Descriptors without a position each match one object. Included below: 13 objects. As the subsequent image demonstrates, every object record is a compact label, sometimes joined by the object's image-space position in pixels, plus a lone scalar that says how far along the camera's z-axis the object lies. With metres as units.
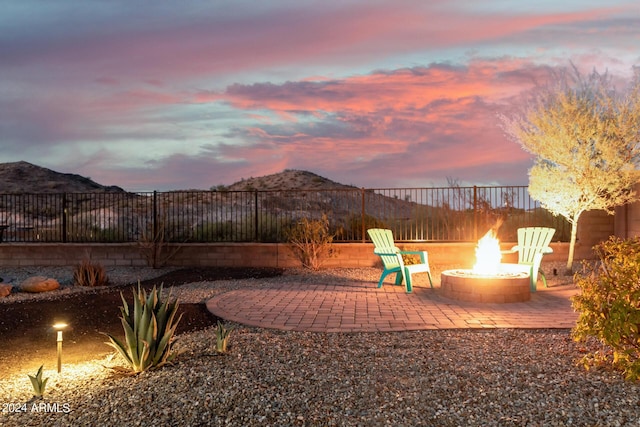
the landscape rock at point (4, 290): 10.16
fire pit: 8.27
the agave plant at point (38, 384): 4.54
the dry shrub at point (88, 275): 11.32
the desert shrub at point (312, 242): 13.38
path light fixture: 5.11
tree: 11.55
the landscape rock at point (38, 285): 10.52
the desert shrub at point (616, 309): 4.34
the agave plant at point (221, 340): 5.14
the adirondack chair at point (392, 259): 9.60
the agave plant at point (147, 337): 4.82
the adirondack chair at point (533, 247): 9.77
